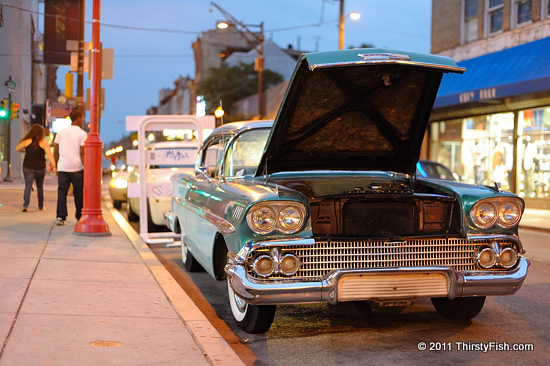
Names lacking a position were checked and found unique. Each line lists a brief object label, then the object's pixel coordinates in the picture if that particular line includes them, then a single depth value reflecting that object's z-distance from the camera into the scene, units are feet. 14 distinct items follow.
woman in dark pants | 43.39
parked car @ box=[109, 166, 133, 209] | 53.62
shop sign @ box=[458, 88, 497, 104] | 67.98
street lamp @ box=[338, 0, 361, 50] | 87.08
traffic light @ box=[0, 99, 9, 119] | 91.71
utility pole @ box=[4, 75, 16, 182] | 94.70
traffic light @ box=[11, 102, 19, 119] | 103.43
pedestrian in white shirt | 36.58
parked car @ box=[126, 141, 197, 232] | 36.50
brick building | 66.28
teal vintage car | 15.99
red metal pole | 33.58
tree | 200.54
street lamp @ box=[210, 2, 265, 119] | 100.92
